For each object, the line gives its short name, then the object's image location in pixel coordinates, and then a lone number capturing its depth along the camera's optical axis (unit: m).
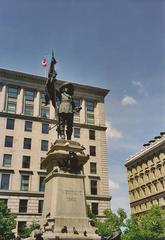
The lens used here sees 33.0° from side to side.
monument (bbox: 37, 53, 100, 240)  10.82
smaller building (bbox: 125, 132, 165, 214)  59.52
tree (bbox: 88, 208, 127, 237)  40.40
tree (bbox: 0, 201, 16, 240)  33.59
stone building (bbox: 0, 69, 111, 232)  46.16
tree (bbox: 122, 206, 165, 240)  40.97
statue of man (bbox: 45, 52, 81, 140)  14.00
